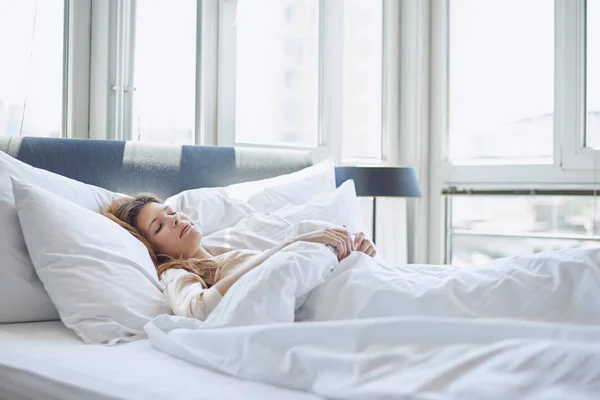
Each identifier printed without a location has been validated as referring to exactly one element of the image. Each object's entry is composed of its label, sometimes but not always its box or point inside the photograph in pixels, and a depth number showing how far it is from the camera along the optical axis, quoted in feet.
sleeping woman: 5.75
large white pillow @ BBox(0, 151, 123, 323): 5.76
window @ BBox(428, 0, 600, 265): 11.39
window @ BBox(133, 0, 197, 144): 9.56
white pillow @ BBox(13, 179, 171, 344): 5.43
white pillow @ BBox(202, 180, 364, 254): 7.34
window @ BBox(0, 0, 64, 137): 8.23
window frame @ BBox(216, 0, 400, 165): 10.50
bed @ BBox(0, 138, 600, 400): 3.61
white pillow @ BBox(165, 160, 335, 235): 7.68
